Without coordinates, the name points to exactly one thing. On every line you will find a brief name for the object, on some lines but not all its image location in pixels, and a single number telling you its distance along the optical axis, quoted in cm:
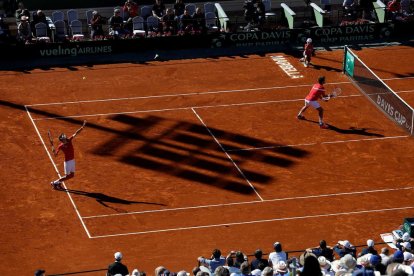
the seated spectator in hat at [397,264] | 2092
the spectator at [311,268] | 1952
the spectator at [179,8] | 4900
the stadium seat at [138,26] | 4806
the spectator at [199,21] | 4834
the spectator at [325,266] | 2325
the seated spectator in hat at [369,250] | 2506
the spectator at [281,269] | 2327
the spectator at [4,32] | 4612
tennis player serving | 3322
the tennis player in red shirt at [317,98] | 3853
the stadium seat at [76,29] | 4752
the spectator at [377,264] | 2291
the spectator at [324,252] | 2562
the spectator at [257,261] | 2482
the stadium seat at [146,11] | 4945
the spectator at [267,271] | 2133
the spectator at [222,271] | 2203
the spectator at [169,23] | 4800
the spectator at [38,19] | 4688
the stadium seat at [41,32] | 4669
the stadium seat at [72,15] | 4897
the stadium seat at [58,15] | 4859
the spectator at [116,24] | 4762
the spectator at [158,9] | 4903
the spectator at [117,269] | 2517
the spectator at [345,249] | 2605
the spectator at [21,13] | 4684
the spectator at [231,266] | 2395
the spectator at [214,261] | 2575
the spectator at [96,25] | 4725
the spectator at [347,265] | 2169
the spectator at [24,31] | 4625
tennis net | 3797
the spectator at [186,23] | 4822
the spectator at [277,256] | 2578
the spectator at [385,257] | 2333
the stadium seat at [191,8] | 5044
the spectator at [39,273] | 2336
